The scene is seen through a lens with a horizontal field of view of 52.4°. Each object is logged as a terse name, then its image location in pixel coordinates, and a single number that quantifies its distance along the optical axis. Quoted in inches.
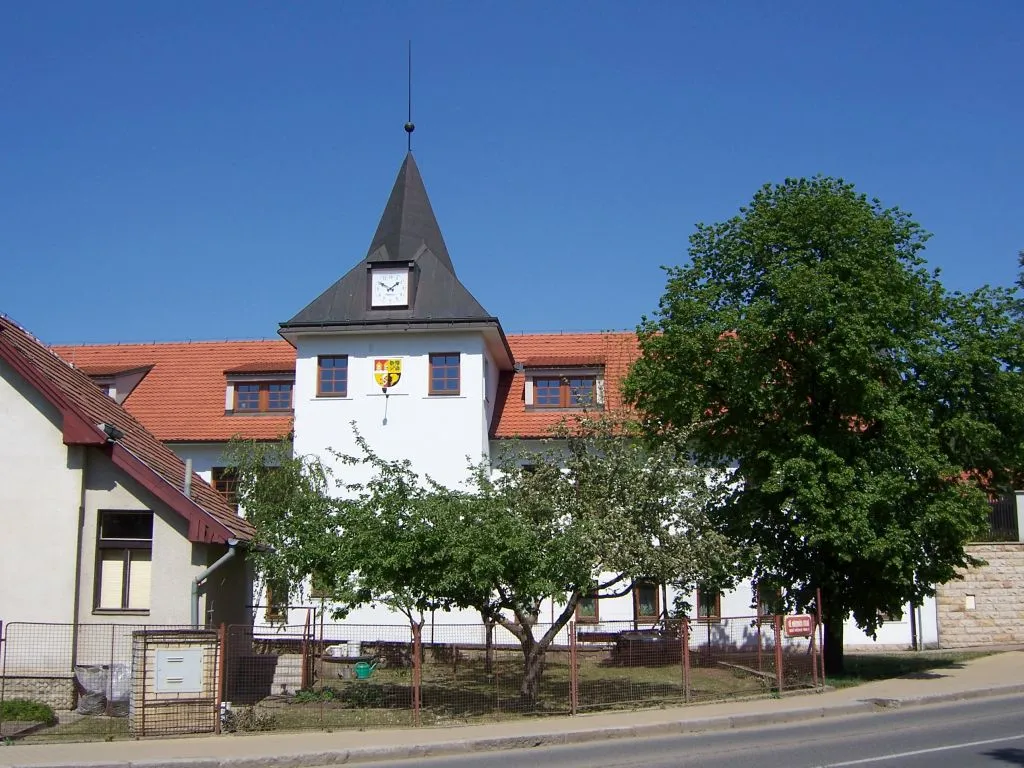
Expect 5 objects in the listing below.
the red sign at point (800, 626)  763.4
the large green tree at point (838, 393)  832.9
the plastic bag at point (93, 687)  676.1
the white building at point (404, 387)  1150.3
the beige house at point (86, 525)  713.0
